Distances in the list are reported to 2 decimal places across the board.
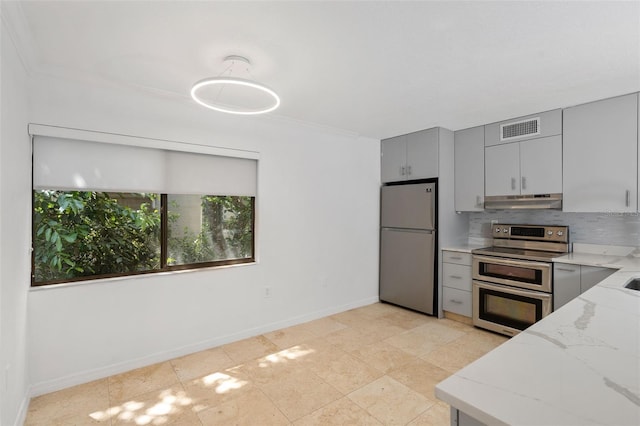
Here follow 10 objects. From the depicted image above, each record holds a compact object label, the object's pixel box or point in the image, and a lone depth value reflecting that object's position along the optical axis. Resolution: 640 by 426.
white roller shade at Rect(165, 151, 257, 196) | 2.90
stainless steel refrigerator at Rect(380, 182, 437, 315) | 3.89
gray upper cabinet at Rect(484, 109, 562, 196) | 3.19
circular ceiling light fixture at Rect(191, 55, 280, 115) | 1.96
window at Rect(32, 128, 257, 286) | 2.41
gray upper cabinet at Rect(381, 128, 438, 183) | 3.89
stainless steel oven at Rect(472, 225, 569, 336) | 3.05
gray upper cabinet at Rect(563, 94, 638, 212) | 2.76
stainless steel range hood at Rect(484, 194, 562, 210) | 3.19
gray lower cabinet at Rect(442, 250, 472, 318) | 3.65
